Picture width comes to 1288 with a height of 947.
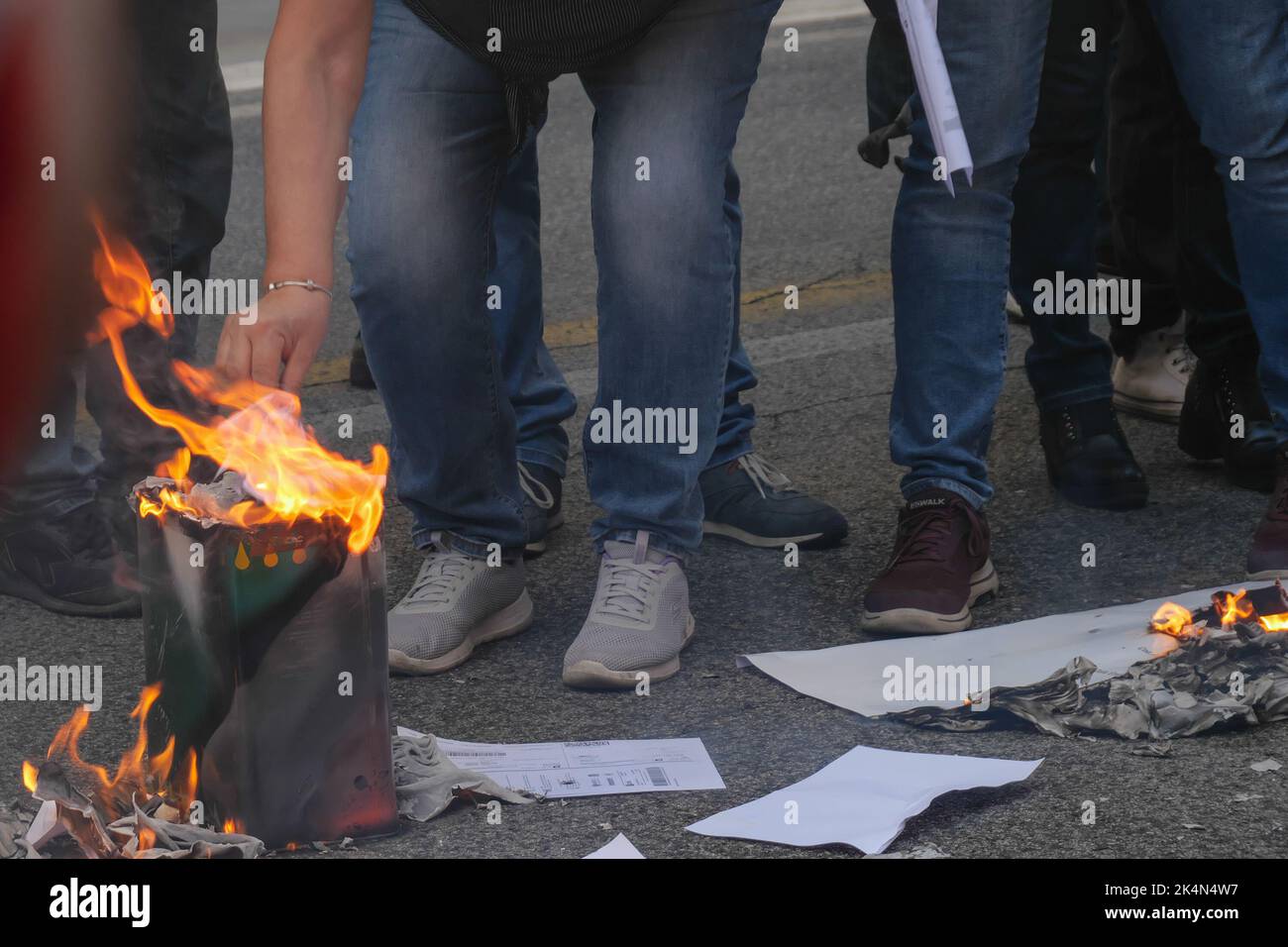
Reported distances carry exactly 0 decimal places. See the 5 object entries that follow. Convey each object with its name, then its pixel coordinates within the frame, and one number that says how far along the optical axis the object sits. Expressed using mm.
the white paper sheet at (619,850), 4348
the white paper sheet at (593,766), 4773
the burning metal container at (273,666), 4176
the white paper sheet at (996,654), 5363
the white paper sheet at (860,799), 4383
